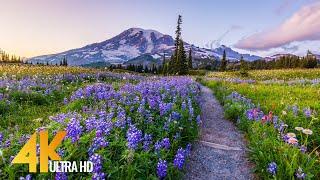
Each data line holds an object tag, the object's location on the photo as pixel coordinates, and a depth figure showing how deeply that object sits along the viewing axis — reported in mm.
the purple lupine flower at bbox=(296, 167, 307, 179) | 2943
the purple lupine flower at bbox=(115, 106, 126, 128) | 3505
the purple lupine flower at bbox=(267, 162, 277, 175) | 3063
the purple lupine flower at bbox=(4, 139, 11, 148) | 2901
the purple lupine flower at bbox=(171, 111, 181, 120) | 4422
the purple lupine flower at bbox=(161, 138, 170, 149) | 3207
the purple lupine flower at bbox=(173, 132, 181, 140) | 3857
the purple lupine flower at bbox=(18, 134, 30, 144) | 3083
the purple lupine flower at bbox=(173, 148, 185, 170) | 2871
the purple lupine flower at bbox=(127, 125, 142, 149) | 2818
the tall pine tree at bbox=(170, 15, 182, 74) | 36481
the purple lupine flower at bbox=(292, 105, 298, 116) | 5167
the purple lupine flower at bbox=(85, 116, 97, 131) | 3246
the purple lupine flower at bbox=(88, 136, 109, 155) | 2770
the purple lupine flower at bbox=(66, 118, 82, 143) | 2897
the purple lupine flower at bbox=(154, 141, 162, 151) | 3122
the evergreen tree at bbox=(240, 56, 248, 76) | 23438
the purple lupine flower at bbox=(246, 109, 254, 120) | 5140
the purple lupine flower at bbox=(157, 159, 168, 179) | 2675
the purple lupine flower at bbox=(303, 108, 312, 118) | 4861
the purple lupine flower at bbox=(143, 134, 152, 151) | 3158
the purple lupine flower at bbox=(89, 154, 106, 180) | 2431
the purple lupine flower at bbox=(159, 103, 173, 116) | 4491
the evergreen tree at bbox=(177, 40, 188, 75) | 32993
